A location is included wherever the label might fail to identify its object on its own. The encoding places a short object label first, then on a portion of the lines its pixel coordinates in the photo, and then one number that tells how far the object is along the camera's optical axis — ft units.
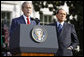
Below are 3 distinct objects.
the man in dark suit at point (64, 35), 33.03
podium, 27.10
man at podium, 30.40
